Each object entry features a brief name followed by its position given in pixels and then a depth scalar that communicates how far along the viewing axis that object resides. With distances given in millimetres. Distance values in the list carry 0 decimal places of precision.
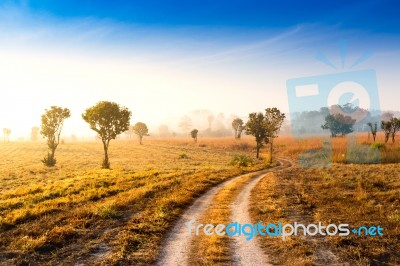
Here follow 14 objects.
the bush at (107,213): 17078
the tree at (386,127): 79438
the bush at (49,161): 54028
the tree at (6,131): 198588
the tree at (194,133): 121694
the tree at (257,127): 66000
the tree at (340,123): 124875
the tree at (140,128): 132750
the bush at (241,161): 51519
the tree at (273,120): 60656
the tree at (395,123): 78675
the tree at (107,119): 48000
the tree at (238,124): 140275
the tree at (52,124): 55656
